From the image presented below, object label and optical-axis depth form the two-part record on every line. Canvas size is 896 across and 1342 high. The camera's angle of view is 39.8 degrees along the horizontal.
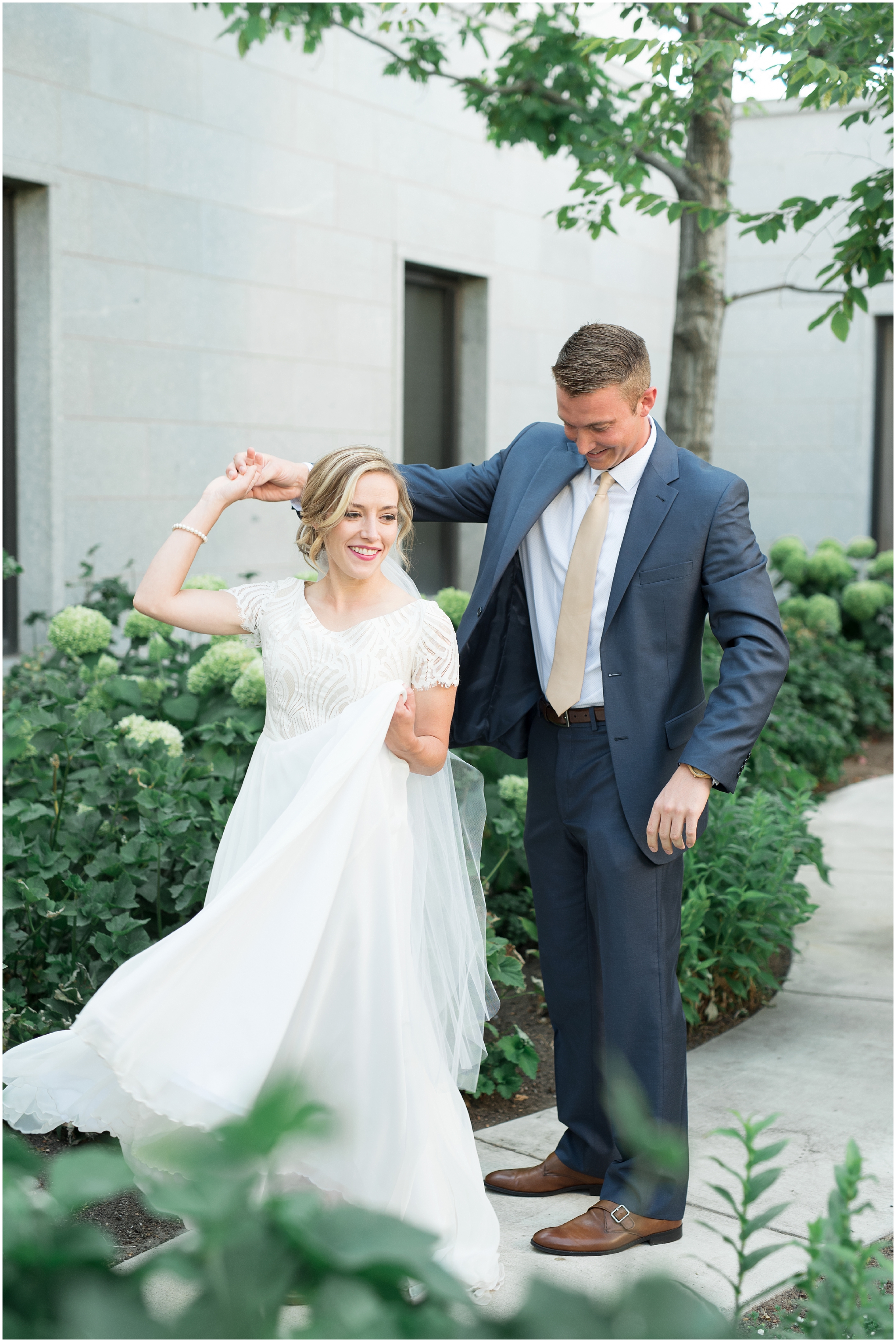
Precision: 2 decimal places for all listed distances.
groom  2.75
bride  2.25
